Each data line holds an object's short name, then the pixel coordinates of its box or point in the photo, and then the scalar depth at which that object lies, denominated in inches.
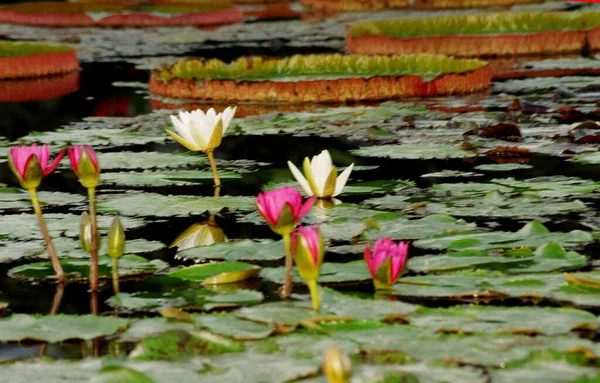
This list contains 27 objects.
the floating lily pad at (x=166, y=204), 272.7
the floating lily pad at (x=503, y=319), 170.1
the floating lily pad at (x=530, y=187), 274.8
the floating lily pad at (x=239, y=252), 224.1
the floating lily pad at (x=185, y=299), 192.1
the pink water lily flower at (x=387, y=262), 190.5
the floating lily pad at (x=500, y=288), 189.2
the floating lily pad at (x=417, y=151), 335.0
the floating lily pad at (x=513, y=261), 205.8
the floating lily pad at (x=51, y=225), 250.8
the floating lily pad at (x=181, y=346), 161.9
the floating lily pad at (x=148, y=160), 340.8
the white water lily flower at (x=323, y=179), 259.0
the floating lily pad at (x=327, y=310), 178.5
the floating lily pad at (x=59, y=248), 231.8
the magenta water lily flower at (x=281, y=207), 183.9
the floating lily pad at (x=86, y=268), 215.7
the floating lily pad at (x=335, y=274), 204.2
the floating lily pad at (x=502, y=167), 313.1
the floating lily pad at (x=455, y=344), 158.1
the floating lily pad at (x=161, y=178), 311.7
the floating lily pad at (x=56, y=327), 176.4
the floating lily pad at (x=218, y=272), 207.2
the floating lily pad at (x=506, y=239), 222.1
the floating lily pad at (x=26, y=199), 286.8
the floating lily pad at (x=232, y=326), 171.3
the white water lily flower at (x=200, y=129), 276.1
